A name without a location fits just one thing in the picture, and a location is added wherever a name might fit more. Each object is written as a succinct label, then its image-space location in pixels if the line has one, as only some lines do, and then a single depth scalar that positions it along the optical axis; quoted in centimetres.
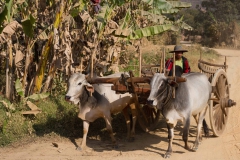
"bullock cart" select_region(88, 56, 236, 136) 700
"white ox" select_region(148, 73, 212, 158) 656
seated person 790
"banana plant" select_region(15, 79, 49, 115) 882
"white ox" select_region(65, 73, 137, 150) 717
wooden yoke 692
